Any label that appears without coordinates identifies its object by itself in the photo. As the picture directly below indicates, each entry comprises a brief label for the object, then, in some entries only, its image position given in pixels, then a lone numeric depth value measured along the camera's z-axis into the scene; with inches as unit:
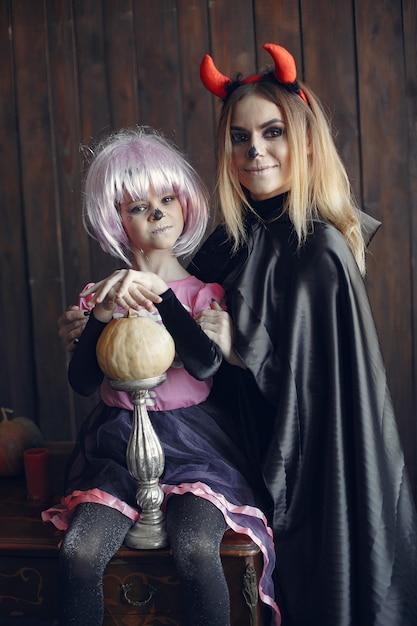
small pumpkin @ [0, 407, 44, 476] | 79.0
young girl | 57.1
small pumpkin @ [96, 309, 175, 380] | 56.4
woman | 61.7
